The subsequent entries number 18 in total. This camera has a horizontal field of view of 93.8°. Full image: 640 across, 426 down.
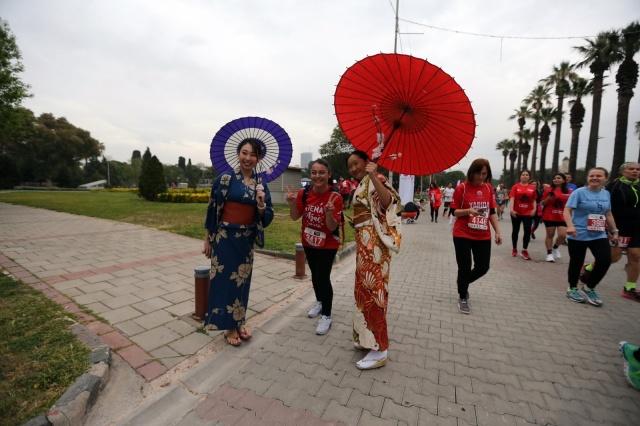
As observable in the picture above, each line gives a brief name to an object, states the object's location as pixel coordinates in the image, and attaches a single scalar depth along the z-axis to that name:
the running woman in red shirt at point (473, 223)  3.91
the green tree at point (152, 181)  20.84
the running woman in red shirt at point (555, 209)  6.52
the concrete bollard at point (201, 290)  3.38
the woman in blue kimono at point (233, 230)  2.90
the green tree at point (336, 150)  36.47
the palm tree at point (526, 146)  37.83
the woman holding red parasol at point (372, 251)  2.50
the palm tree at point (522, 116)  35.06
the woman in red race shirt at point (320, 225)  3.10
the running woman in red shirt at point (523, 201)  6.73
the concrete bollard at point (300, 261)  5.20
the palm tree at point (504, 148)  54.75
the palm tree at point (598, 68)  17.20
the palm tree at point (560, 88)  24.33
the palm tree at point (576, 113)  21.33
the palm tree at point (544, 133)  28.71
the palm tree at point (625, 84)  15.80
